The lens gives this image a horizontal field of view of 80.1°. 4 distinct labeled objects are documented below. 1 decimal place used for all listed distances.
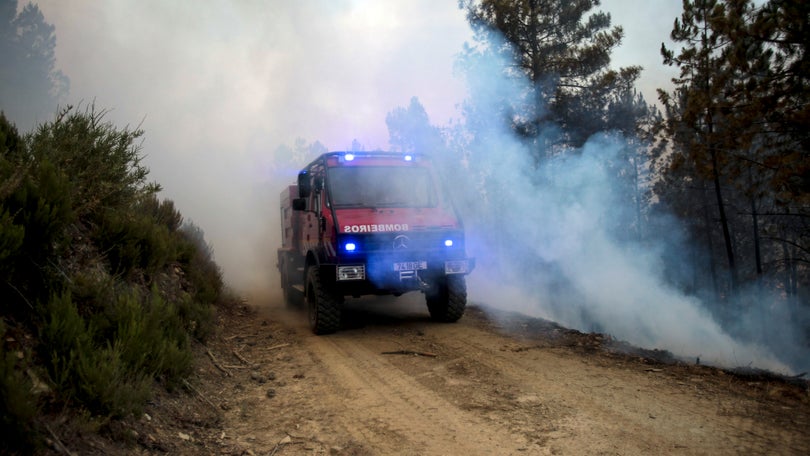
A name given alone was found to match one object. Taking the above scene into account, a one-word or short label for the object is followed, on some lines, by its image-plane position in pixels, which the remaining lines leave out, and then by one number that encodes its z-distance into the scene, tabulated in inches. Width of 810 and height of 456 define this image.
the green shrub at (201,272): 298.6
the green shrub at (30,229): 129.5
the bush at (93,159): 188.5
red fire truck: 277.7
